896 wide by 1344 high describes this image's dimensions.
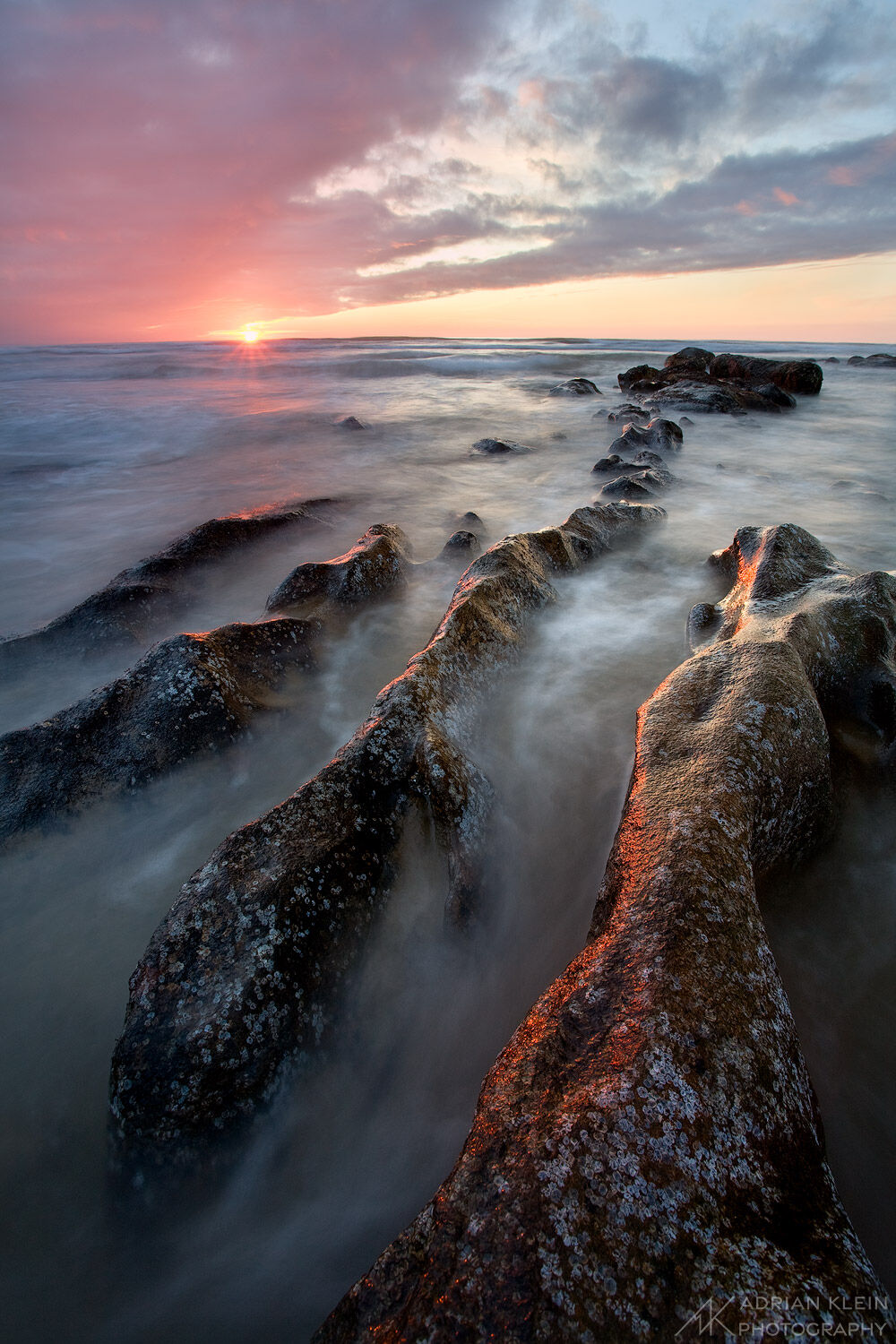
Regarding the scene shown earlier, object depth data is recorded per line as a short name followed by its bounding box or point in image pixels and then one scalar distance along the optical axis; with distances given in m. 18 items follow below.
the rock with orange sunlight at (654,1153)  1.35
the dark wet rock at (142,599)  5.32
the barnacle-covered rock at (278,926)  2.20
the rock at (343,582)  5.54
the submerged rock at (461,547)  6.96
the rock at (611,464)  10.64
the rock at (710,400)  16.48
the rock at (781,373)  19.89
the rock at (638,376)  22.12
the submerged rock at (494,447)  12.94
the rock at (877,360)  29.66
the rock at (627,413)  15.13
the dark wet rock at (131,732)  3.51
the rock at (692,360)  21.88
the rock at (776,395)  17.73
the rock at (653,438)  12.23
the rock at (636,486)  8.84
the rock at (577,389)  21.14
